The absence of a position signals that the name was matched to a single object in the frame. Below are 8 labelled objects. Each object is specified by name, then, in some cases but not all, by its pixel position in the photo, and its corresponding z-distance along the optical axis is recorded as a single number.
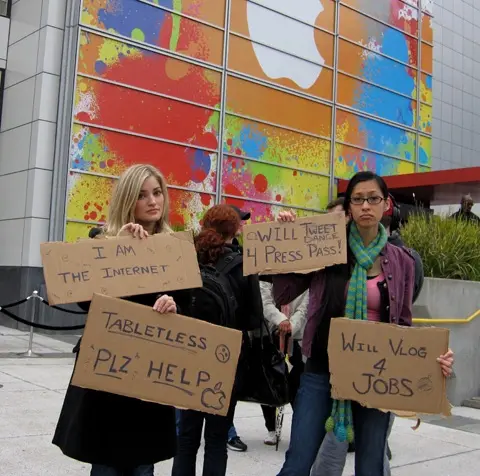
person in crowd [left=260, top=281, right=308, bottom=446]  4.79
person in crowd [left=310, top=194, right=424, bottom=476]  3.08
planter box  7.75
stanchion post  9.63
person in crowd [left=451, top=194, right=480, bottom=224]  9.80
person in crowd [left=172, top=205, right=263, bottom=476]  3.49
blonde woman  2.58
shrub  8.47
